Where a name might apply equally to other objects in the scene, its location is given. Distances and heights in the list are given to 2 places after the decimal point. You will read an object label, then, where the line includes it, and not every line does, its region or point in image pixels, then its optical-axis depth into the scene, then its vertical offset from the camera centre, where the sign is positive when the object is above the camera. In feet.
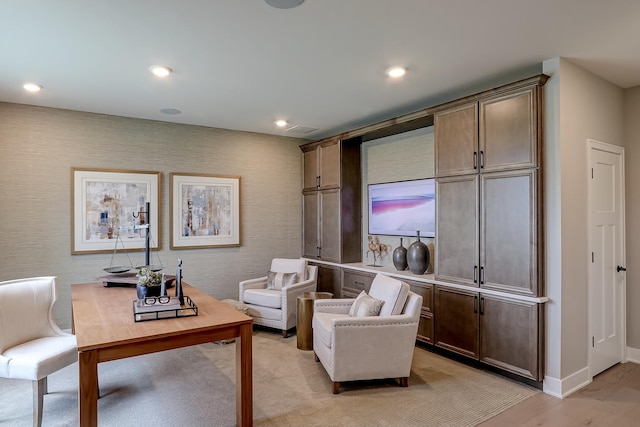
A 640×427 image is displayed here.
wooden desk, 6.49 -2.13
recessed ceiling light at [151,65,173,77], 10.57 +4.13
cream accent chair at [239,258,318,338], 14.94 -3.07
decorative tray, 7.91 -1.92
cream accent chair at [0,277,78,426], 8.13 -2.88
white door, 11.09 -1.16
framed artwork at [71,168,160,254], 14.79 +0.41
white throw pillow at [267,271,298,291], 16.05 -2.56
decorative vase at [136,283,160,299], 9.33 -1.74
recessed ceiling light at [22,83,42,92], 11.94 +4.15
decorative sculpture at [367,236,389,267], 16.48 -1.30
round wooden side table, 13.30 -3.67
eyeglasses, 8.32 -1.76
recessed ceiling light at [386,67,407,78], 10.82 +4.16
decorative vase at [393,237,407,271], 14.55 -1.53
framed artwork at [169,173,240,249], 16.79 +0.36
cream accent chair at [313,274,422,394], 10.03 -3.26
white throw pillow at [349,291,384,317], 10.87 -2.53
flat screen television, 14.51 +0.42
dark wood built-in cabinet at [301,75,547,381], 10.20 -0.40
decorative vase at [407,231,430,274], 13.60 -1.40
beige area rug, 8.82 -4.54
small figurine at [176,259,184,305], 8.91 -1.58
